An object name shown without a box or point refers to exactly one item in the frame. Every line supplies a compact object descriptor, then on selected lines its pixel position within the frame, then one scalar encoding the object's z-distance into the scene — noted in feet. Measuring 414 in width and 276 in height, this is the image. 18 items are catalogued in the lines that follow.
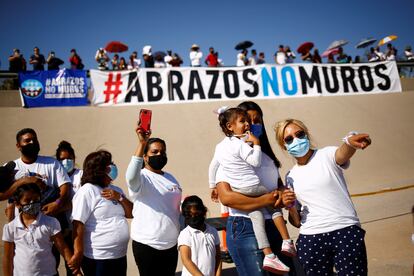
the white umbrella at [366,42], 56.50
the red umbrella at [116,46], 46.24
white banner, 37.14
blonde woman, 6.94
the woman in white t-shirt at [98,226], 9.14
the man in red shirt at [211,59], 49.11
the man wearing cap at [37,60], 38.95
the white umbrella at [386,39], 56.75
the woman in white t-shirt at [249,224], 7.22
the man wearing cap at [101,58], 45.09
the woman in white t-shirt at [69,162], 13.27
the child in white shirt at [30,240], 9.04
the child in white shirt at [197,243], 9.08
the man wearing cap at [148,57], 45.31
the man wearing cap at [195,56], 46.99
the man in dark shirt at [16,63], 37.88
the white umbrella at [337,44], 53.26
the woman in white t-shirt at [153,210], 8.84
